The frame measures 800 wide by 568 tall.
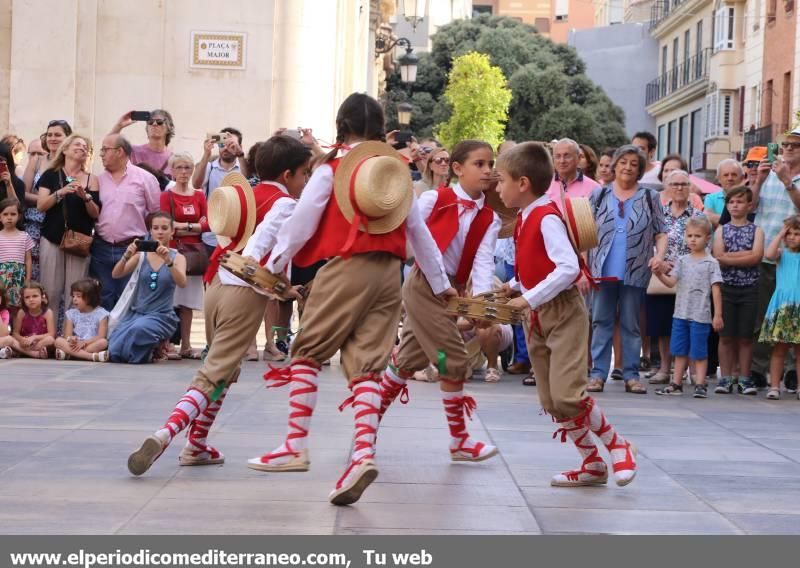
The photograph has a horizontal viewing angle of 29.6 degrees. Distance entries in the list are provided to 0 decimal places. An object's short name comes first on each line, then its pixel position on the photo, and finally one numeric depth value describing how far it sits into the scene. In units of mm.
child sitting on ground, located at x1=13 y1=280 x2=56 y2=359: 13703
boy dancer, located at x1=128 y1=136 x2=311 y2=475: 7621
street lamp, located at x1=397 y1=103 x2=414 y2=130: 31500
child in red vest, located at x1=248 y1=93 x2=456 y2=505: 7051
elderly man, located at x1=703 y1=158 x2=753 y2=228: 14211
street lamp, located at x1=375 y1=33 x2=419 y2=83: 36431
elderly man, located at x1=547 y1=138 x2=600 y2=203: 13383
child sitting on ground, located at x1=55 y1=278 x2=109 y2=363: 13734
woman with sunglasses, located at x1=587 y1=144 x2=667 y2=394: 12859
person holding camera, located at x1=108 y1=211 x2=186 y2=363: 13602
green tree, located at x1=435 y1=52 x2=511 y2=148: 67000
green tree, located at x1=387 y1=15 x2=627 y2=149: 71000
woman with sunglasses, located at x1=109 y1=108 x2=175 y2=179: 15094
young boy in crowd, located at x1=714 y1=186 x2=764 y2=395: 13094
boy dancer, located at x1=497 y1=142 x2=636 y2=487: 7395
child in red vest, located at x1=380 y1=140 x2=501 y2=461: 8133
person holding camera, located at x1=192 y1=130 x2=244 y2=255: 14242
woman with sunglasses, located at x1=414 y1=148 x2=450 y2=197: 13219
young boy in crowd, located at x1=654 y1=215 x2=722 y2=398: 12953
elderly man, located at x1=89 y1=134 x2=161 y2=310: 14156
